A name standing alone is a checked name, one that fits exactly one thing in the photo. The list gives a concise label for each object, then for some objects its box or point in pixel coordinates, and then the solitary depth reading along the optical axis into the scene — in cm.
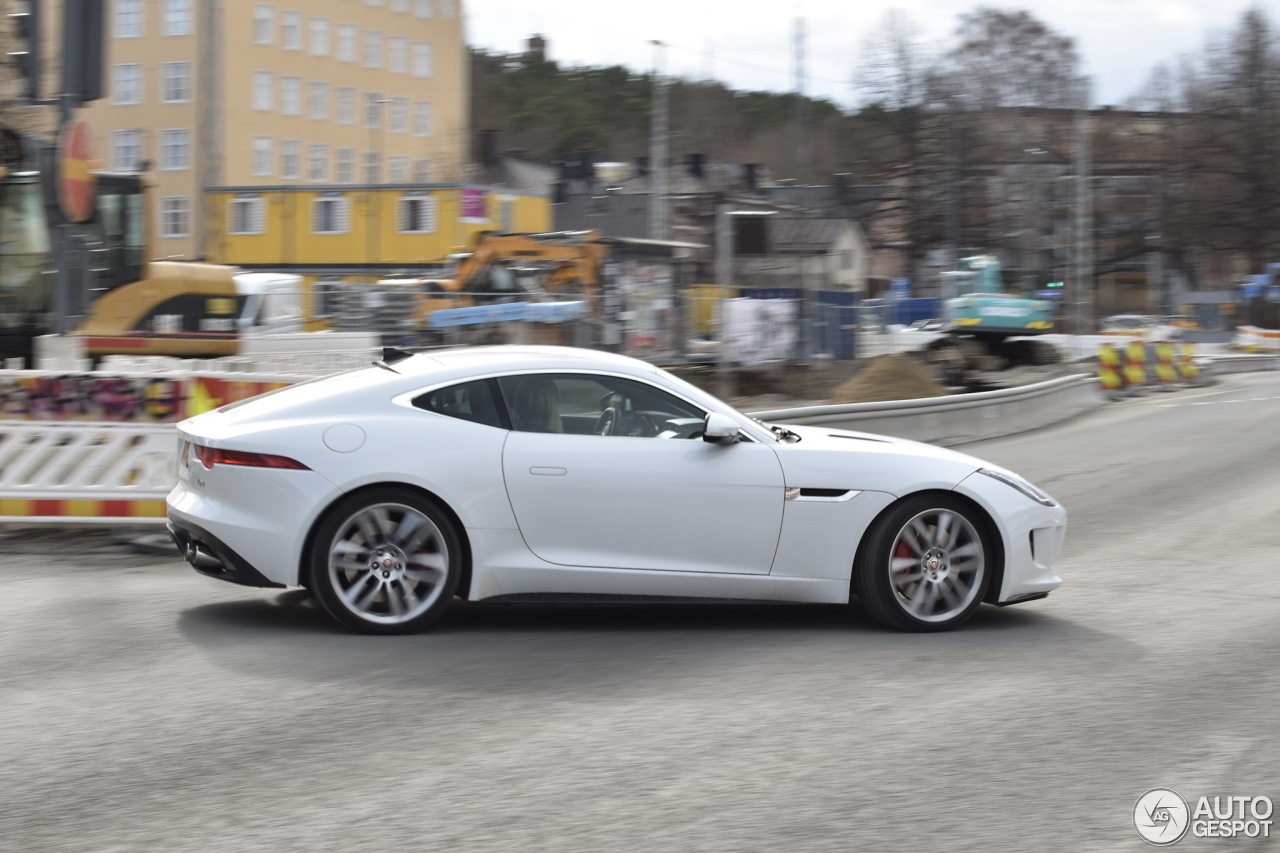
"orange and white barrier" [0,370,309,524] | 992
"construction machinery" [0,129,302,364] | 1658
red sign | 1208
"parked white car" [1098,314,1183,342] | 4731
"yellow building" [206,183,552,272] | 5409
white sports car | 673
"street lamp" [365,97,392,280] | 8281
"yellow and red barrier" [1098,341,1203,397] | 2862
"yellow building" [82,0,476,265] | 7290
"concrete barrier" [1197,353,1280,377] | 3828
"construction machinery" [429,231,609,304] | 2722
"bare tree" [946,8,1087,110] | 8350
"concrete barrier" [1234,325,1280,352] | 4838
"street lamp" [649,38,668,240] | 5006
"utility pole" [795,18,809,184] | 8165
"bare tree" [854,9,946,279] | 6500
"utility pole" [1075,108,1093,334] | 4700
